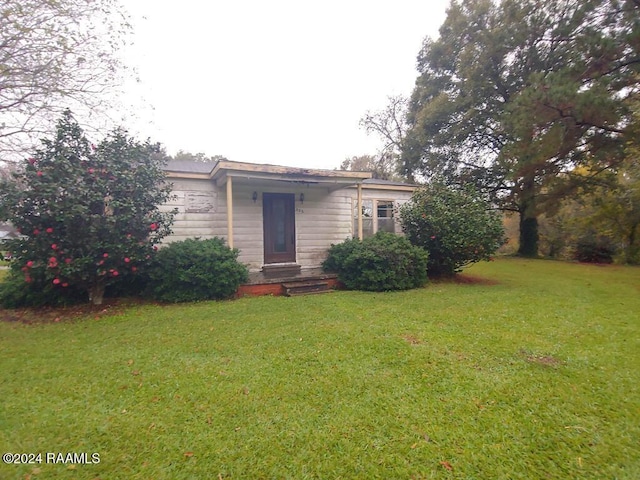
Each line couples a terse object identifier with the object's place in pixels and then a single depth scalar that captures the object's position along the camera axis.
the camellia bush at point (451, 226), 8.03
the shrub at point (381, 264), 7.27
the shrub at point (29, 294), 5.56
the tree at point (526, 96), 6.96
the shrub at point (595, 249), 13.86
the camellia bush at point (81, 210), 4.86
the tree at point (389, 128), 22.81
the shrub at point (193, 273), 5.96
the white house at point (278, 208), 7.22
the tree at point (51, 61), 6.33
